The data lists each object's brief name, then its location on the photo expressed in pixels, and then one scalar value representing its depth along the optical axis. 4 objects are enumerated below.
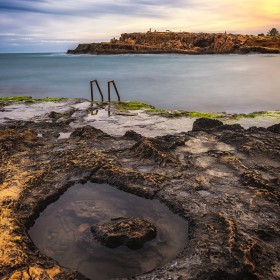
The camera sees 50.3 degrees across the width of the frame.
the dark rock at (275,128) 11.36
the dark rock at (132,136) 10.77
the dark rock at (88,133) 11.02
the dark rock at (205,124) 12.25
